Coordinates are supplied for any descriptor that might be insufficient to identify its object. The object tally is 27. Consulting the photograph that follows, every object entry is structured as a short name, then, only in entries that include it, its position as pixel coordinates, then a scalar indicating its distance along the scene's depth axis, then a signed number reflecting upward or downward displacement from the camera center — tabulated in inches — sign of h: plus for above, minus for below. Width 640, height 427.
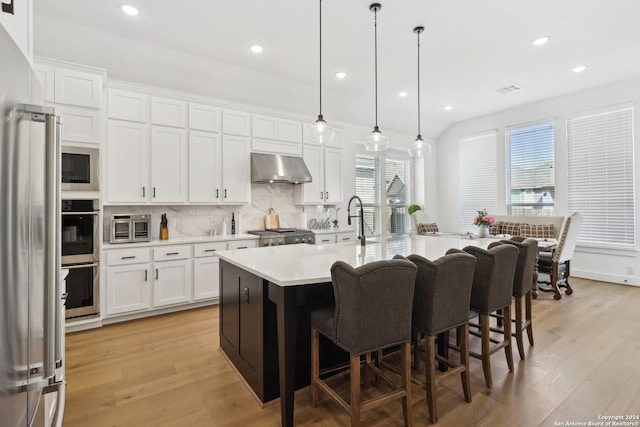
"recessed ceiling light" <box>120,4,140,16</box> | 122.8 +80.0
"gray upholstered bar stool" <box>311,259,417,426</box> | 65.9 -20.9
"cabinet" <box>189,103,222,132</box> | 167.5 +52.2
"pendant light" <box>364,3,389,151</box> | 123.4 +30.4
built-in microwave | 129.0 +19.6
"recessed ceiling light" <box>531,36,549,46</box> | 149.4 +81.5
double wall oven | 128.9 -15.2
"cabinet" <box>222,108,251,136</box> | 177.3 +52.5
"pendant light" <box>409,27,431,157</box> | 140.1 +30.6
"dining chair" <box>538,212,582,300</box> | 177.8 -25.0
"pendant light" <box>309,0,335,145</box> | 116.8 +30.8
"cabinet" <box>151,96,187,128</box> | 157.1 +52.0
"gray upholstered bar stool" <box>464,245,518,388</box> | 91.0 -19.9
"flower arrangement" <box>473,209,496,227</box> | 203.7 -3.9
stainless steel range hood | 181.8 +27.3
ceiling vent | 211.0 +83.5
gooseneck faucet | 119.6 -8.7
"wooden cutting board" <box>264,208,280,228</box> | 202.1 -2.5
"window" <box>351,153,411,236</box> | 264.2 +19.9
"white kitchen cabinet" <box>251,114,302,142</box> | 187.8 +53.0
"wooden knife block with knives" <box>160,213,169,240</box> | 162.2 -6.2
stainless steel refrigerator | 32.4 -3.0
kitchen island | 74.4 -23.6
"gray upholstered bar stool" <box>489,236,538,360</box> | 106.6 -20.1
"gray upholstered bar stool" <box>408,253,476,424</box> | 75.8 -20.1
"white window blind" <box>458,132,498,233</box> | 269.6 +32.1
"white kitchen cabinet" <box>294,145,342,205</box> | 208.8 +25.9
